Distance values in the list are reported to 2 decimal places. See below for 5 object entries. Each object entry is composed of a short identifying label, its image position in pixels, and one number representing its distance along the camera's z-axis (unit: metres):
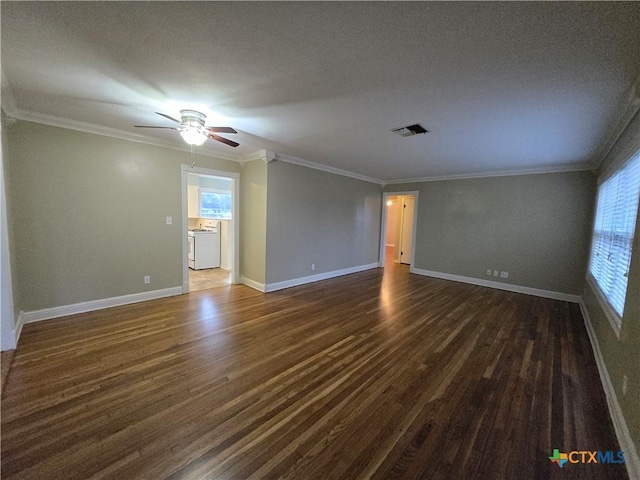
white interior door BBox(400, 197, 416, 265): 7.99
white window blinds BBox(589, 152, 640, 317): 2.19
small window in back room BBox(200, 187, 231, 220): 7.24
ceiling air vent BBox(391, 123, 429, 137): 2.89
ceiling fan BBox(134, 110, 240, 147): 2.63
